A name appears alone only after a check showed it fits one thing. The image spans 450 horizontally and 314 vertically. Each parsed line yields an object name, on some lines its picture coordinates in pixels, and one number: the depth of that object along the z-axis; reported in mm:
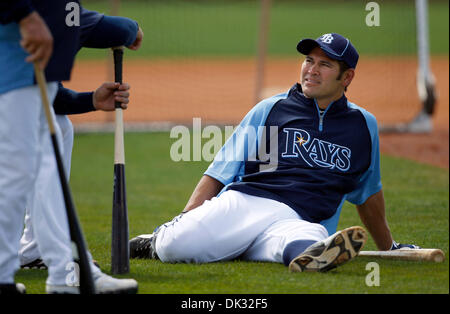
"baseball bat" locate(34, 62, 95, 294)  7086
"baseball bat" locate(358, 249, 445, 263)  9437
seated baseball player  9398
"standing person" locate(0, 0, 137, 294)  6719
